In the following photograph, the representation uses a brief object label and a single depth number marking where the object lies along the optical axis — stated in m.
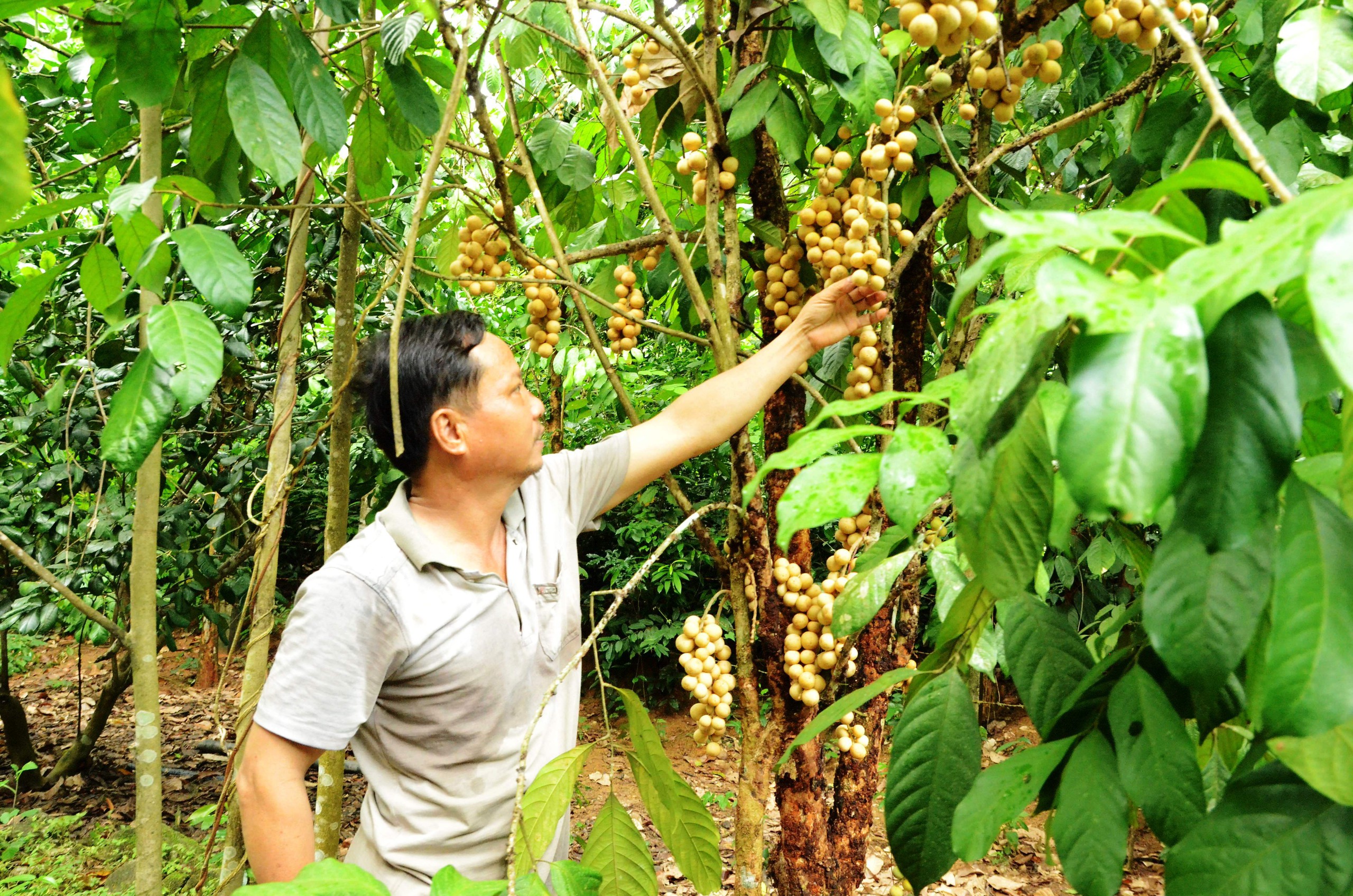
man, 1.26
